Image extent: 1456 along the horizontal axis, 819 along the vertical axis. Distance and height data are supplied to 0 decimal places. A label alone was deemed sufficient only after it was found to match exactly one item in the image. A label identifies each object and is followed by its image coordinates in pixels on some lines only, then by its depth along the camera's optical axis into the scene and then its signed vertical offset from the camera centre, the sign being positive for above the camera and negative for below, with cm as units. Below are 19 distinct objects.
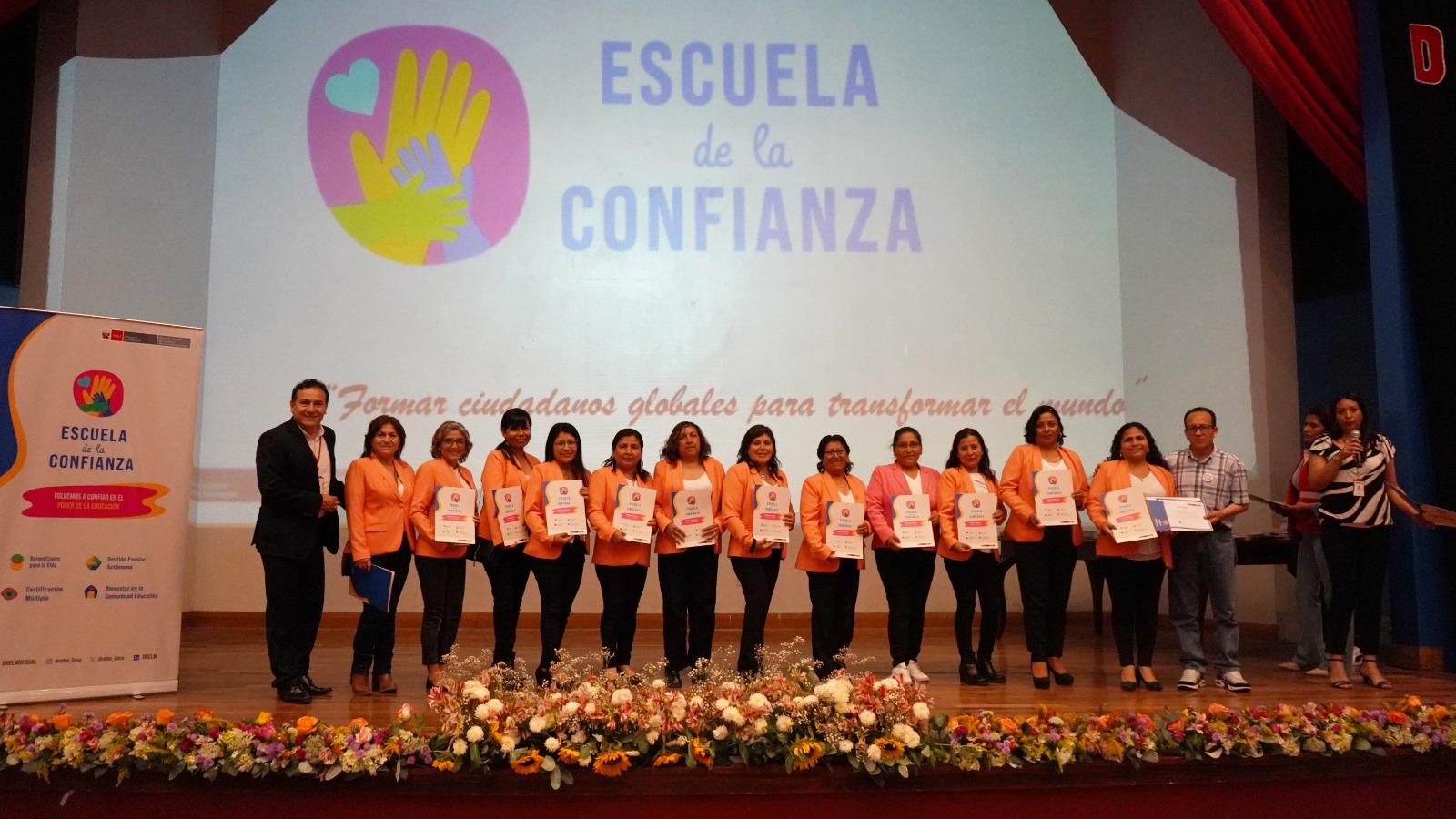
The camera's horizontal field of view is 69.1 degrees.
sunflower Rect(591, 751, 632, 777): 329 -83
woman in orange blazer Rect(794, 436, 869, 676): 498 -32
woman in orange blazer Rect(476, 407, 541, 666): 489 -23
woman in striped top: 492 -14
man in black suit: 452 -15
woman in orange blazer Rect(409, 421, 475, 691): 478 -30
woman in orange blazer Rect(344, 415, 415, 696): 469 -13
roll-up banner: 434 -3
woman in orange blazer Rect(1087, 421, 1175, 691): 487 -28
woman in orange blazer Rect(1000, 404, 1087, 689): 502 -23
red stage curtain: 568 +235
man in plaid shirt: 484 -27
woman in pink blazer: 505 -33
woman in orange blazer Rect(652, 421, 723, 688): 500 -34
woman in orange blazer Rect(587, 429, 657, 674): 492 -28
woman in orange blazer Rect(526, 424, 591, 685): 482 -25
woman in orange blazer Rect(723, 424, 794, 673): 494 -21
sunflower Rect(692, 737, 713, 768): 334 -80
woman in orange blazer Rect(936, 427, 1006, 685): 509 -33
